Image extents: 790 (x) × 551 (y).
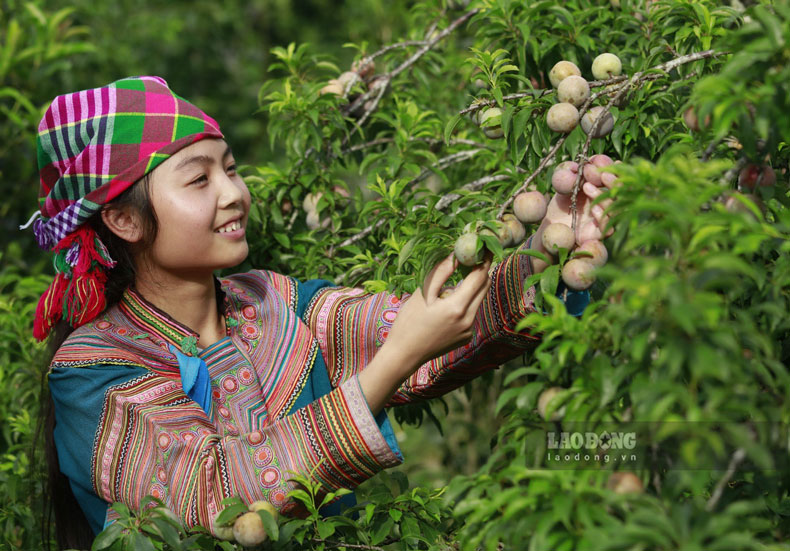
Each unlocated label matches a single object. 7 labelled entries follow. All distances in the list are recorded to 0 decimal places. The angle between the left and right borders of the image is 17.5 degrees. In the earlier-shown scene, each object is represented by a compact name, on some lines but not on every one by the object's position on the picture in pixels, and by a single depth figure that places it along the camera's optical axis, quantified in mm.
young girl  3390
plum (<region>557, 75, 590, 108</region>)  3416
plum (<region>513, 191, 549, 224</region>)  3380
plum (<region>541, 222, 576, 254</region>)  3338
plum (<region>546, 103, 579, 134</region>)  3402
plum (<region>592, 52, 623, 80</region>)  3523
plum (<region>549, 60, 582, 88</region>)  3470
